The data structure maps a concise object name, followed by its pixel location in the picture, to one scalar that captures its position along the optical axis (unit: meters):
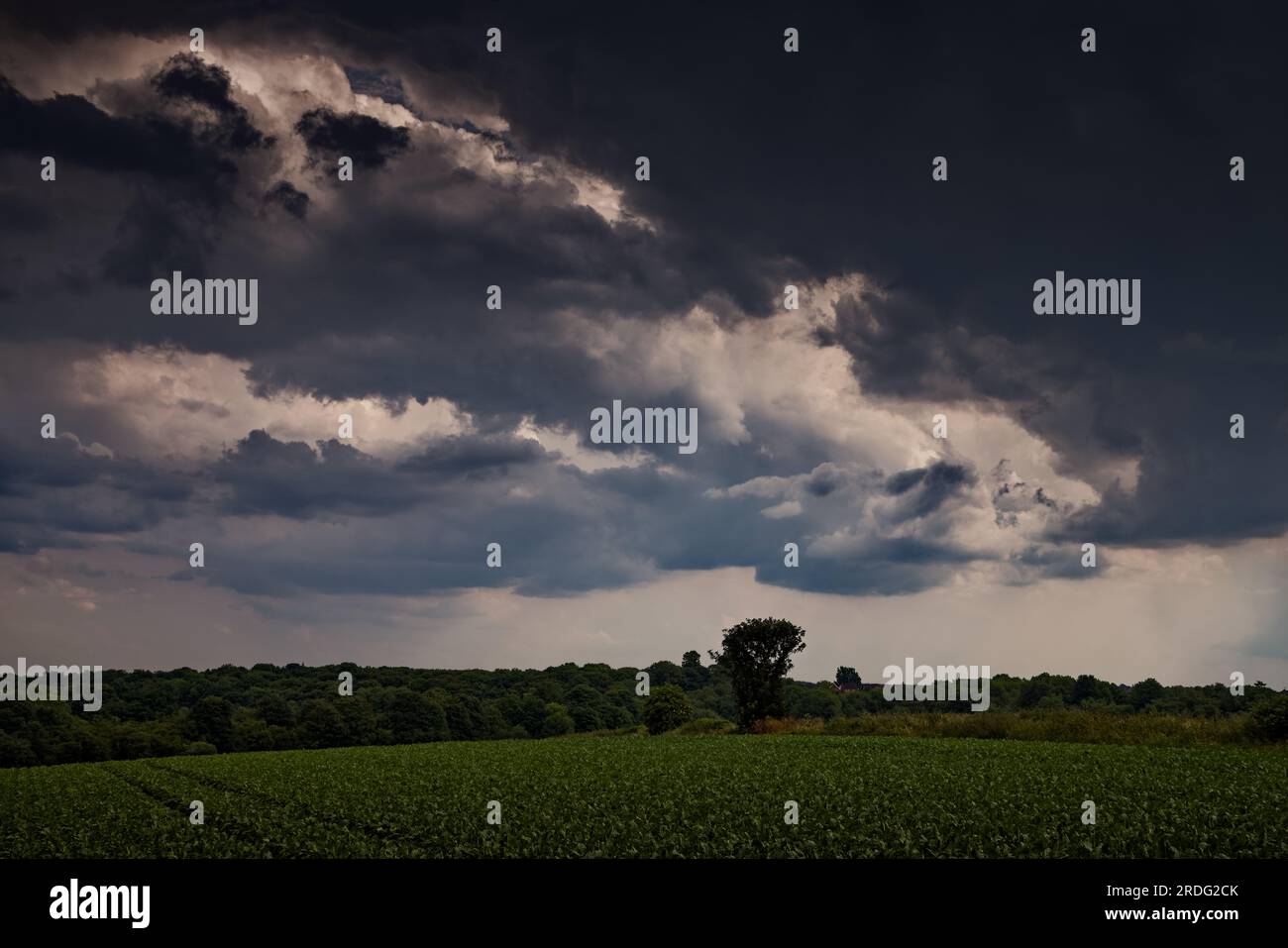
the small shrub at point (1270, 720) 41.53
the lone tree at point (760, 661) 74.25
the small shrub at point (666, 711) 77.69
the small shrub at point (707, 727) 73.62
